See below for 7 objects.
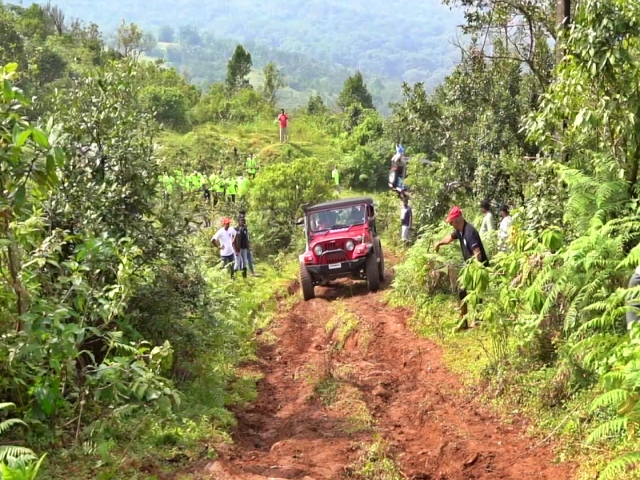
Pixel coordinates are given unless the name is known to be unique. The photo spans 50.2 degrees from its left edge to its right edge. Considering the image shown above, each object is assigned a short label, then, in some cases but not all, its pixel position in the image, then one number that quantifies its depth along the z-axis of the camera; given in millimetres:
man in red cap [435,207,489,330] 8406
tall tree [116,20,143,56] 55188
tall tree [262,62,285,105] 60500
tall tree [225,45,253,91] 58906
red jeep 12820
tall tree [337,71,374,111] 61688
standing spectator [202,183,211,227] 21944
